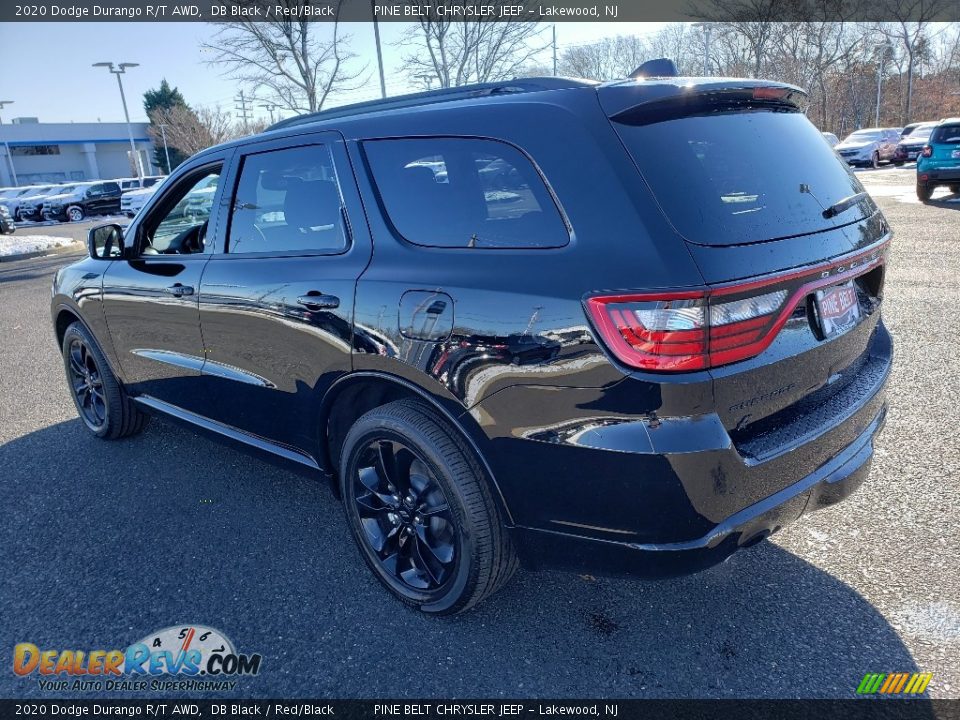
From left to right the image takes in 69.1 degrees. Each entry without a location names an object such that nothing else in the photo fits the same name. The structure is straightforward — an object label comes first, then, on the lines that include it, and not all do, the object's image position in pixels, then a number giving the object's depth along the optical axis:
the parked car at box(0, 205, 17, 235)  22.83
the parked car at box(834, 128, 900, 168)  29.86
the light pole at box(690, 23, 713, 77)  35.38
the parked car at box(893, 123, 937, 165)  29.75
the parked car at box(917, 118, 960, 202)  13.80
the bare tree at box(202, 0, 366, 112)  20.69
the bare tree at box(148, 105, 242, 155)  50.66
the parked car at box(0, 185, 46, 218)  32.47
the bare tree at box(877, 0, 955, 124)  46.19
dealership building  66.25
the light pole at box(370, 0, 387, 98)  23.04
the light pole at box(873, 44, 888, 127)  50.34
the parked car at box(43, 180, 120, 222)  30.90
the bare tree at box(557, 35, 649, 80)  44.44
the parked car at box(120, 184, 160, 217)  26.45
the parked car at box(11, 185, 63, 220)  31.73
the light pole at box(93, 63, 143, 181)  46.56
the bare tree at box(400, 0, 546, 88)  25.17
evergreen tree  61.91
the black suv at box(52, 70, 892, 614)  1.92
